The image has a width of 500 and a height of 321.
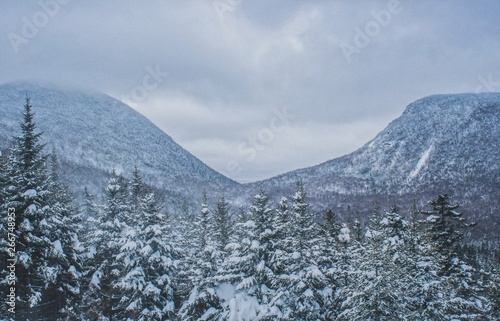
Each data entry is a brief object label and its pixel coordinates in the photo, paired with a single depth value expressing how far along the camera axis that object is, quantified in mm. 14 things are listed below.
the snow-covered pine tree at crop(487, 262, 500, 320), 31000
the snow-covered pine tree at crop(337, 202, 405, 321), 19375
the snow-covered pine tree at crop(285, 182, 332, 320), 20125
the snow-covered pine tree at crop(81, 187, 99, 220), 40031
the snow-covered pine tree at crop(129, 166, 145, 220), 37188
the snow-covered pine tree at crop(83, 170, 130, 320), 28922
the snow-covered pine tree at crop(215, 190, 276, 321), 20172
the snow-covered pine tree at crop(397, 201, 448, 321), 20953
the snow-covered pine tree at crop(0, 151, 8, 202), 21469
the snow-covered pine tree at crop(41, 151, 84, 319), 22875
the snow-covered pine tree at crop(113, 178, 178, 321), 24953
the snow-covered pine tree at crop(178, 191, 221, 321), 23453
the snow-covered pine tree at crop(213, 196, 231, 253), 30066
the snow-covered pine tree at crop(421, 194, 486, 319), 21941
